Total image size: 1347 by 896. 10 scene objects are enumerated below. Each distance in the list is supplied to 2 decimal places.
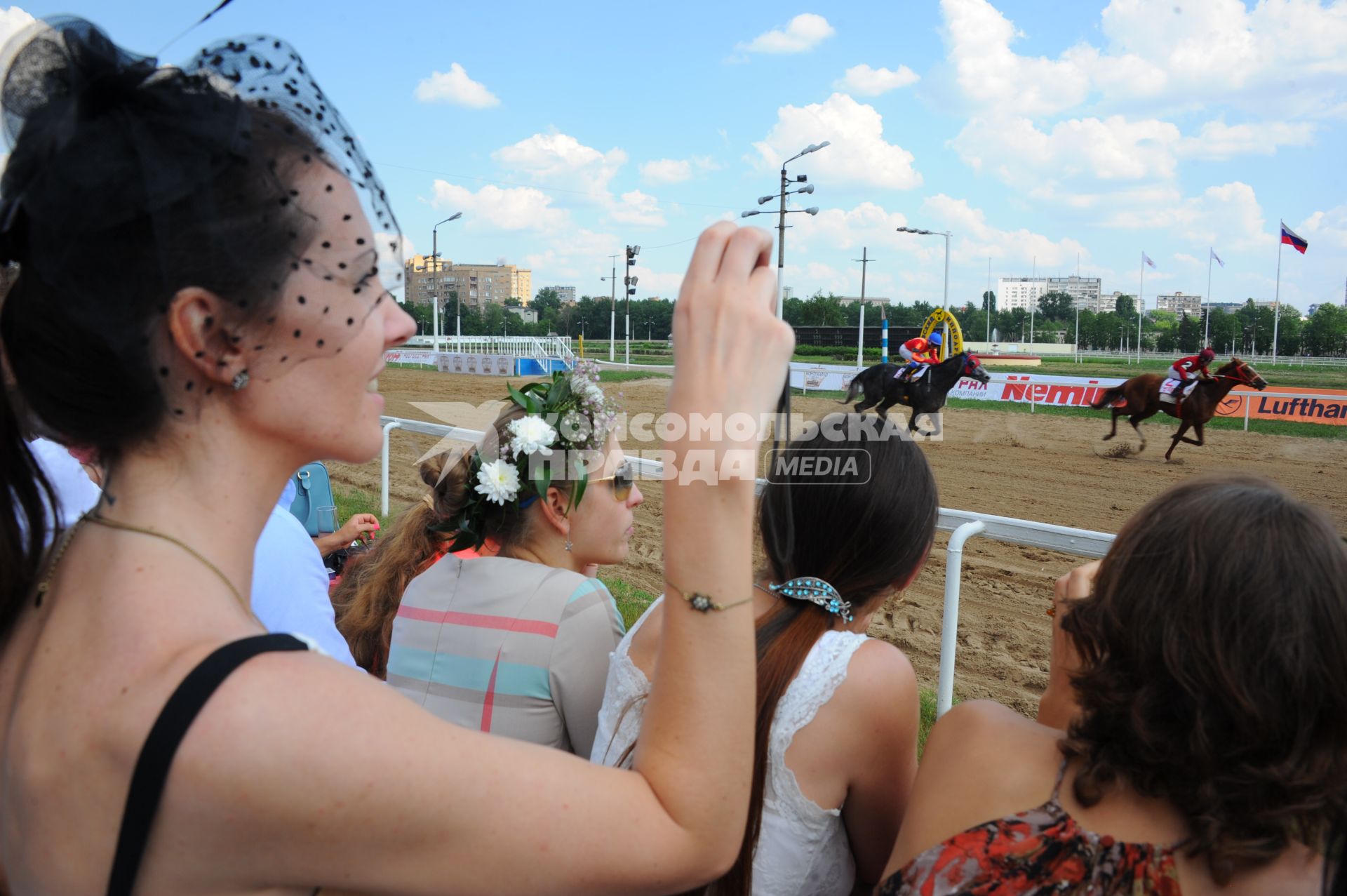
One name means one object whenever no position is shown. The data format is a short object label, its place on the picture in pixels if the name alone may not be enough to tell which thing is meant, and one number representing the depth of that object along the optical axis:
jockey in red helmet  14.42
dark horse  16.67
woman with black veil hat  0.67
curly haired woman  1.07
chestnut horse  14.22
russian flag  30.05
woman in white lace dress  1.49
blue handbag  3.98
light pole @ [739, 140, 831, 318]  23.88
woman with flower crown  1.98
